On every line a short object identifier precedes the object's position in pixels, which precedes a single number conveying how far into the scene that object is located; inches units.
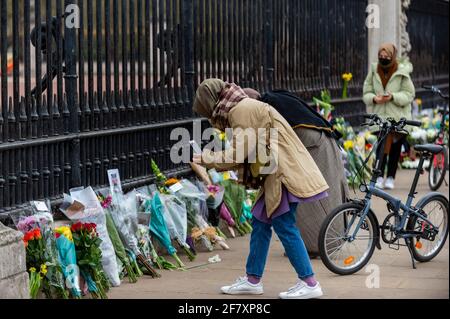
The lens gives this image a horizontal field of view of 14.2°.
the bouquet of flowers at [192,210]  612.6
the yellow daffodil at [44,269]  478.1
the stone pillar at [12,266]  439.7
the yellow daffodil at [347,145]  899.4
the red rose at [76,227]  506.9
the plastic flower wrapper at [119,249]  539.7
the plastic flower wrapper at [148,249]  563.7
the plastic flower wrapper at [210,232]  619.5
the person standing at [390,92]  872.0
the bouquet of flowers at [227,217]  660.6
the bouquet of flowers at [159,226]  579.9
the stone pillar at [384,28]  1112.7
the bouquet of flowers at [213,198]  650.3
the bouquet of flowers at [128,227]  551.0
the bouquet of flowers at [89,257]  501.6
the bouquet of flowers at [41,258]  479.1
